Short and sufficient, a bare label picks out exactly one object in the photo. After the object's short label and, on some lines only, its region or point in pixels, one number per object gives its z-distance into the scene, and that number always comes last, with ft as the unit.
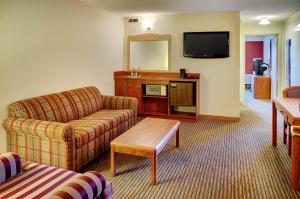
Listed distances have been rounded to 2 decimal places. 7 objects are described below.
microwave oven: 19.11
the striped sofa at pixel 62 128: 9.58
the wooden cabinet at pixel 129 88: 19.70
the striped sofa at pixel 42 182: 4.74
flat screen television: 18.53
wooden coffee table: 9.30
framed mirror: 20.25
